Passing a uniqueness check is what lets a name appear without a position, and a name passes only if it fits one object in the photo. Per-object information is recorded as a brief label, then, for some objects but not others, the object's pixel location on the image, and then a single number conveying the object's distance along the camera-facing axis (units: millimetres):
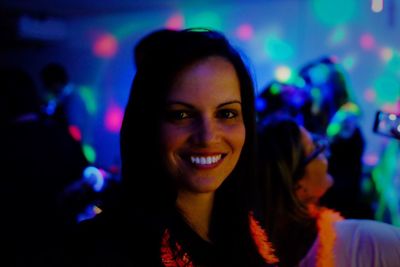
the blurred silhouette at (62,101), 3916
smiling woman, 836
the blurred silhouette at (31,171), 1783
